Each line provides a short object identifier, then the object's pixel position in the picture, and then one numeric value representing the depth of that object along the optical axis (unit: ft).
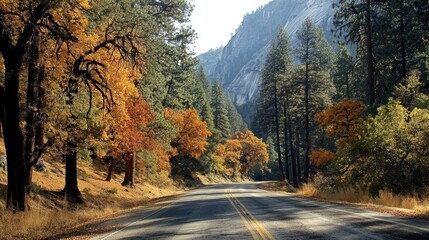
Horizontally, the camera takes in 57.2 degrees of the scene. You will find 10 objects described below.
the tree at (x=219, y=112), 316.40
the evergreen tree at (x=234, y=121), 457.27
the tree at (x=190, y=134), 178.29
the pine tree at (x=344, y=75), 172.55
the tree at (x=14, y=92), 46.88
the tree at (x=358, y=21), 95.25
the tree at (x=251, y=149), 321.93
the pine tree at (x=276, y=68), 186.91
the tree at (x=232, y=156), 293.84
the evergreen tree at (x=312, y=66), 153.28
